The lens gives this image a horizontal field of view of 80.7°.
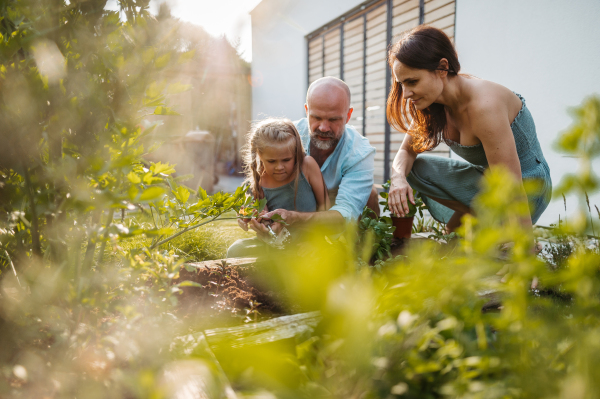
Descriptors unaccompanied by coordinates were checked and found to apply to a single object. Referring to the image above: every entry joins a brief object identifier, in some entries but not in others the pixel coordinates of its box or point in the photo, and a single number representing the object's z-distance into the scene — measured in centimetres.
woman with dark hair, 203
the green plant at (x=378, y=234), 198
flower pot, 241
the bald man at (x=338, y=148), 241
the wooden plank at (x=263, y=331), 90
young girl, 247
